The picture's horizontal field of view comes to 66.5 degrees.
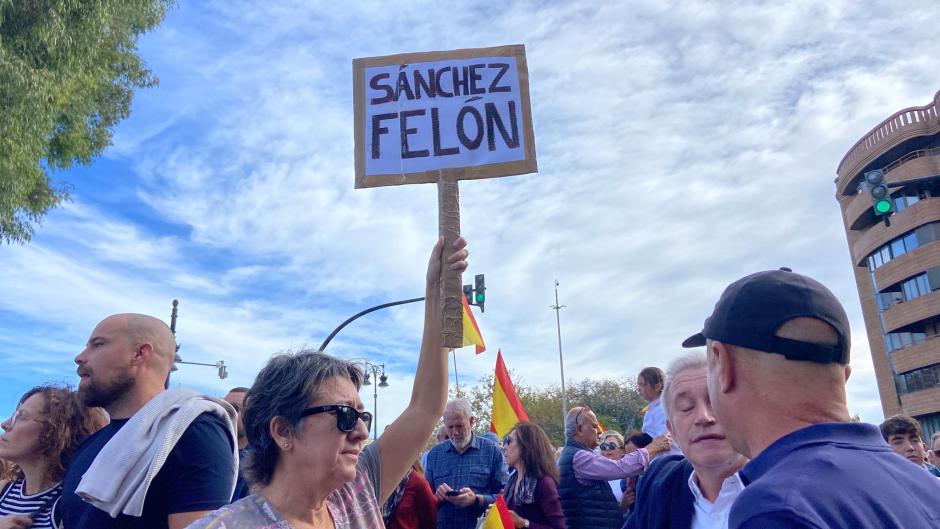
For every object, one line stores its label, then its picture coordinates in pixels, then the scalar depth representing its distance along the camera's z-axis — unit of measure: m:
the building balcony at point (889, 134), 37.44
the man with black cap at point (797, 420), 1.28
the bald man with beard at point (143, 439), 2.52
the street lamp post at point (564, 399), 47.72
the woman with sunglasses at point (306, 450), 2.27
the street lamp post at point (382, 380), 29.05
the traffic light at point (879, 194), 9.73
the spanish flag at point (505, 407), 8.55
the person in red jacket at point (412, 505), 5.08
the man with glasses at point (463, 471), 6.01
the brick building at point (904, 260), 37.06
